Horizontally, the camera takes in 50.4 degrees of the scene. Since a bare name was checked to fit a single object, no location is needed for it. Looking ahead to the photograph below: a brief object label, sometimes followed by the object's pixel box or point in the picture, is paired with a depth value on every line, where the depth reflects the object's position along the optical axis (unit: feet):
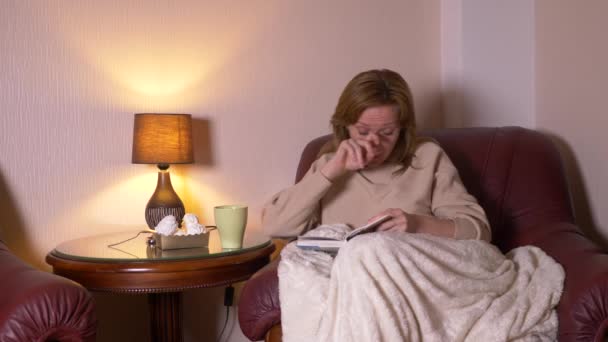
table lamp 6.62
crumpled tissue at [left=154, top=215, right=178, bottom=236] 5.99
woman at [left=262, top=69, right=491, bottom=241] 5.94
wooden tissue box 6.03
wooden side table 5.56
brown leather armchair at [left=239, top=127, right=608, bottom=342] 5.01
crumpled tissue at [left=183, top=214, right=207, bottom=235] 6.13
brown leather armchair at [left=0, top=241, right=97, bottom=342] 4.31
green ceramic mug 6.10
